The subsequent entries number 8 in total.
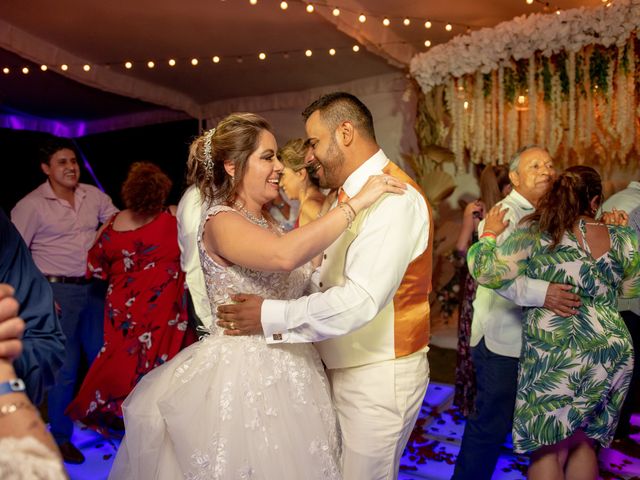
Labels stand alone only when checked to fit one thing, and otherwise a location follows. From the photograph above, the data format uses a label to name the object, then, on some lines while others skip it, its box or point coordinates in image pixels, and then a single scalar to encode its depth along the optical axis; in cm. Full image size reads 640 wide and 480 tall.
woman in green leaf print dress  235
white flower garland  429
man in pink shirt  356
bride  164
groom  167
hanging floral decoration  448
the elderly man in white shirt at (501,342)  259
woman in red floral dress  345
